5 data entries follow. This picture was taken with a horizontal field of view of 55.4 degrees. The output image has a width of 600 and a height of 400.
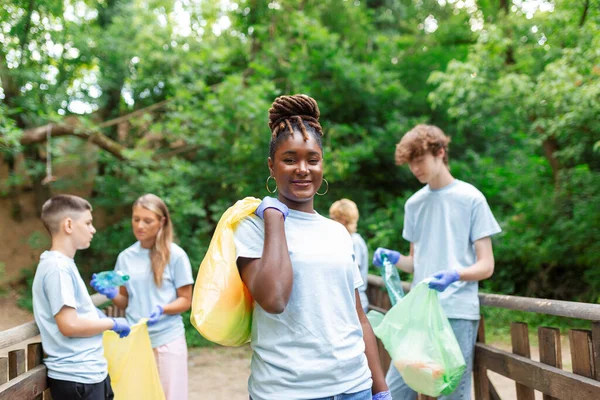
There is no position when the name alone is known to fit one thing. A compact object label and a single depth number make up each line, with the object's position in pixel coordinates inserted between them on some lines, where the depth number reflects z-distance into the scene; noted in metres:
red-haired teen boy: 2.78
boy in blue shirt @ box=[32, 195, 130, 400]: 2.49
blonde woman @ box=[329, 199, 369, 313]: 4.36
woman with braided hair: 1.57
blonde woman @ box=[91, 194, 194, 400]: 3.22
